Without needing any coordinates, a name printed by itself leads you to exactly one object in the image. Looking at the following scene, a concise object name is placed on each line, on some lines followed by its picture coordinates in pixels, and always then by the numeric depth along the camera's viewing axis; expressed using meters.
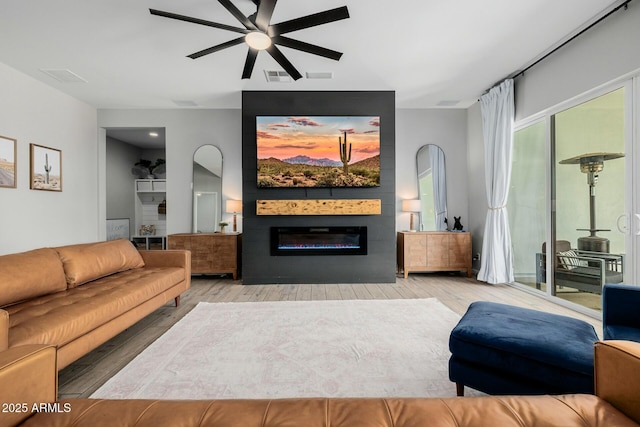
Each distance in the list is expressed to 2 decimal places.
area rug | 1.69
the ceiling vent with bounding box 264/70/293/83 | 3.78
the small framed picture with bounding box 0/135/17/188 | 3.59
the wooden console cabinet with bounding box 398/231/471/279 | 4.62
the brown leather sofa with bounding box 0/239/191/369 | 1.68
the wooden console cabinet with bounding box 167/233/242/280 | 4.60
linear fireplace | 4.36
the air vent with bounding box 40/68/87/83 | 3.72
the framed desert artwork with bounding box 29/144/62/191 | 3.99
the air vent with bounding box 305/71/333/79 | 3.79
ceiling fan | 2.19
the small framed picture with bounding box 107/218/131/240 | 6.30
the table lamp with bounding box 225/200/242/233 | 4.92
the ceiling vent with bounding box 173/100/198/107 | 4.83
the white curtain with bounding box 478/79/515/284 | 4.02
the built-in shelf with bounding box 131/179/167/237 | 6.95
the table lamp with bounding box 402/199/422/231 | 4.82
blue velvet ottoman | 1.28
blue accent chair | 1.60
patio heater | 2.86
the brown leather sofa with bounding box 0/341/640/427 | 0.82
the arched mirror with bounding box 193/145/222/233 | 5.16
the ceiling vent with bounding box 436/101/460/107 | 4.86
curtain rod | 2.51
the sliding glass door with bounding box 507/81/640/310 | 2.62
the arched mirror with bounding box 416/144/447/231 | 5.13
